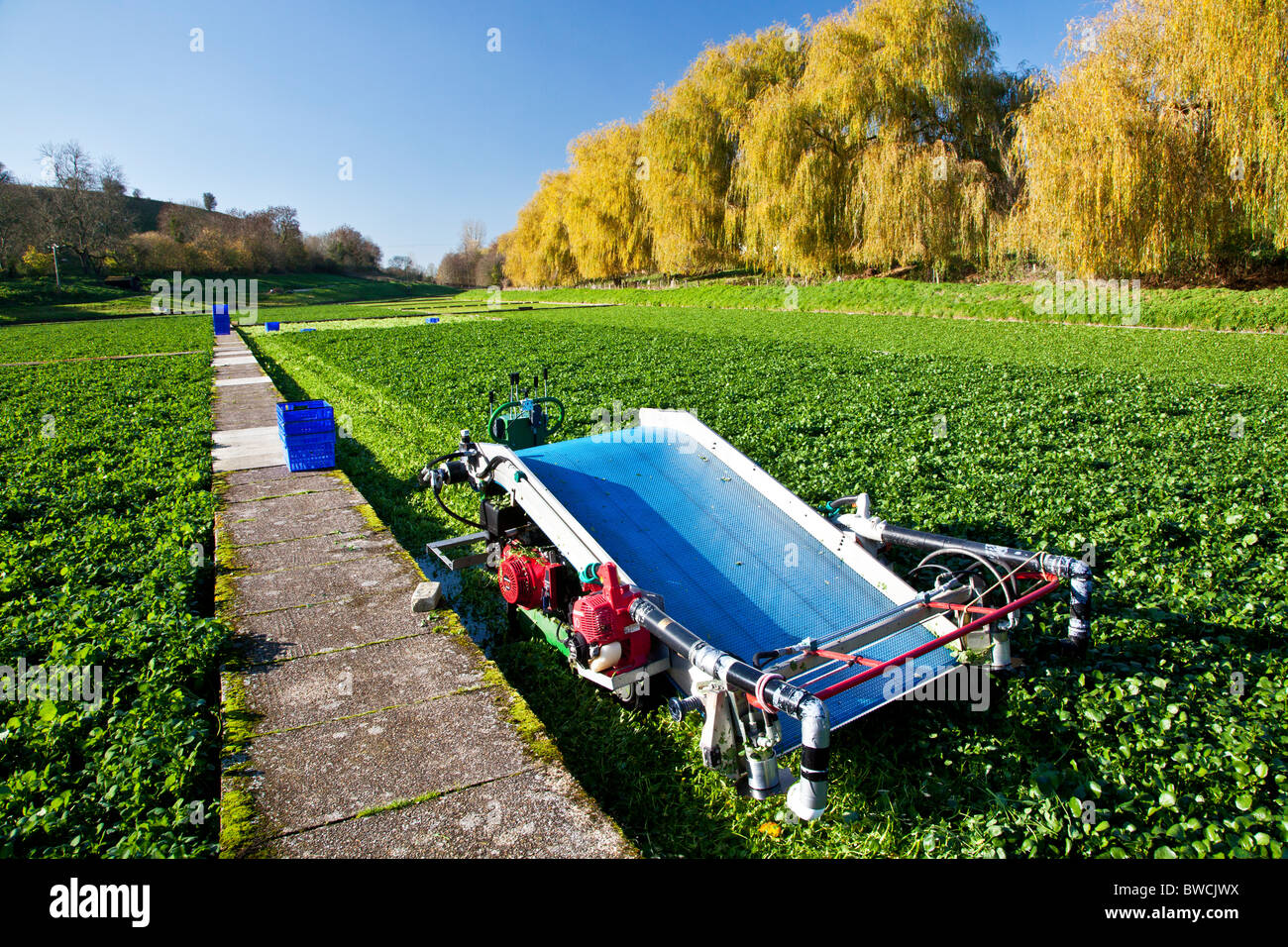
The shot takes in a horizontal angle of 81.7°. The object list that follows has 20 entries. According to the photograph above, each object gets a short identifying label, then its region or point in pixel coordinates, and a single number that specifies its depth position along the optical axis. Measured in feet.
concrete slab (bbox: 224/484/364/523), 23.39
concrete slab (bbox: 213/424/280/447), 34.14
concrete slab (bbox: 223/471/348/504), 25.64
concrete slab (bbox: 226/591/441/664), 14.75
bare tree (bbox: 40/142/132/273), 239.05
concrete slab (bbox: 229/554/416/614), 16.97
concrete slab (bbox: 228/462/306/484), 27.78
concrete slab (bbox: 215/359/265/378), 58.80
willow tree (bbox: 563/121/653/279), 172.45
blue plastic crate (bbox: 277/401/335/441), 27.68
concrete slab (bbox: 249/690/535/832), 10.32
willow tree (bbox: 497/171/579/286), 226.17
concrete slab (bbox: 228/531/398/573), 19.25
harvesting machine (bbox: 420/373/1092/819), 10.78
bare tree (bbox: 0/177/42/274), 217.75
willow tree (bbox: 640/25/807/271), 128.06
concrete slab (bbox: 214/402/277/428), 38.86
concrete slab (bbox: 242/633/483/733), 12.62
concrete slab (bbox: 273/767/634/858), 9.39
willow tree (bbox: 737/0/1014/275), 93.66
